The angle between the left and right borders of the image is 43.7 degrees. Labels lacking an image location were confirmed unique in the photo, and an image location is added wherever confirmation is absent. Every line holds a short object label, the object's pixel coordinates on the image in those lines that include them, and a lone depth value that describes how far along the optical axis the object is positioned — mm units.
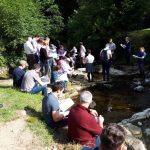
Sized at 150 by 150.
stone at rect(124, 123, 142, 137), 5610
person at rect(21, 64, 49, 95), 6506
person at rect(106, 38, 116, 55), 12021
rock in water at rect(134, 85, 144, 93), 9088
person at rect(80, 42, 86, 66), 12655
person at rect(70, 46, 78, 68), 12525
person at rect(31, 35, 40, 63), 8813
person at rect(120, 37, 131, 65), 12436
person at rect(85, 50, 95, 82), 10120
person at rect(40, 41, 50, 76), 8432
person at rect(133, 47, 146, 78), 10635
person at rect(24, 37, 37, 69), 8771
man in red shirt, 4318
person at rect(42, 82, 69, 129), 4830
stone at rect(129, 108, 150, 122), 6587
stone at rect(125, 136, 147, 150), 4753
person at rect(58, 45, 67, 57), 12309
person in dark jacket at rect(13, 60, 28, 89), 6716
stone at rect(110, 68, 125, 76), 11237
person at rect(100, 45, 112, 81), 10014
